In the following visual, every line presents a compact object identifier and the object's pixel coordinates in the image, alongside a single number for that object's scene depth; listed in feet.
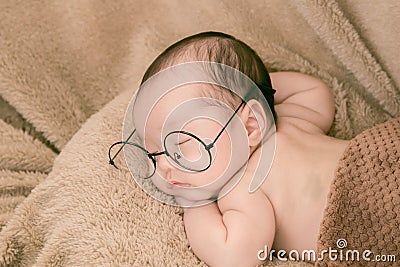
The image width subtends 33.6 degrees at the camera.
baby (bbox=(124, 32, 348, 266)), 3.64
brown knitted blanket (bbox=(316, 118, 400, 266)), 3.54
